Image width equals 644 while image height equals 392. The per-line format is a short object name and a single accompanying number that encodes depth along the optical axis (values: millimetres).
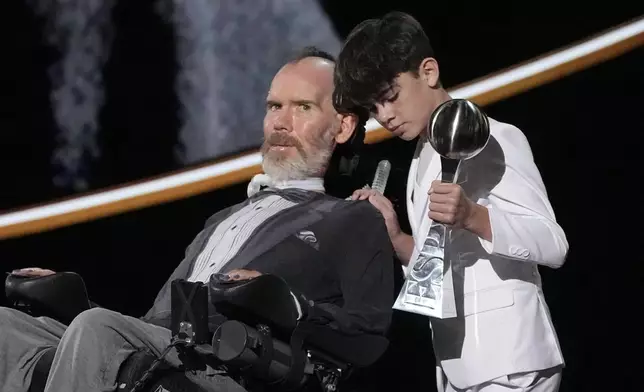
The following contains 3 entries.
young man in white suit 10022
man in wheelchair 9984
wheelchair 9954
